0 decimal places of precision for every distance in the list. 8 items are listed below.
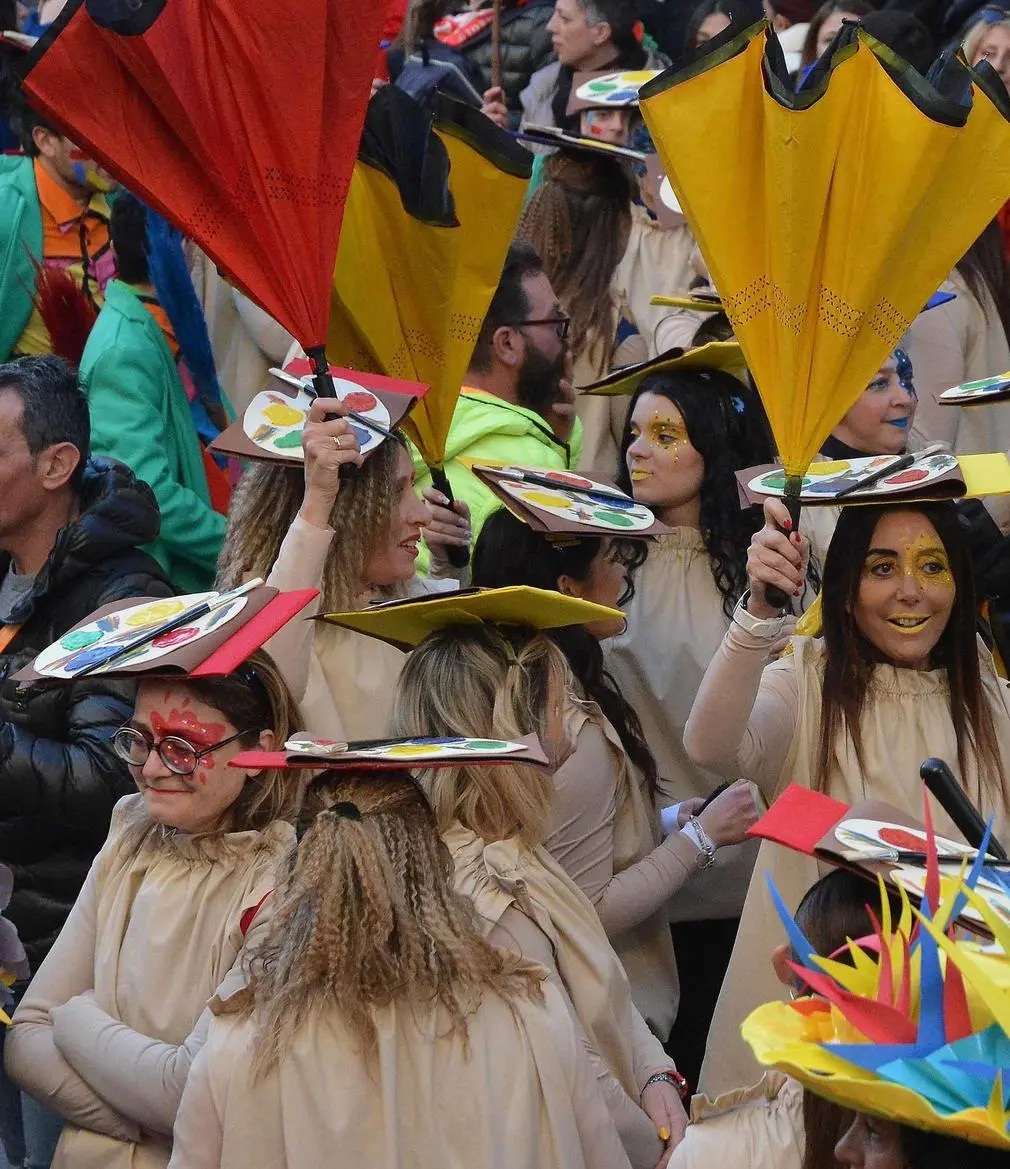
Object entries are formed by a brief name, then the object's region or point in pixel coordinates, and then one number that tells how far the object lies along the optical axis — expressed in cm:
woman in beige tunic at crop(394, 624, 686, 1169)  646
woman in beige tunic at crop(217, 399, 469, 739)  789
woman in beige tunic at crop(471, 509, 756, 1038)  759
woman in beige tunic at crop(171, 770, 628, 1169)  556
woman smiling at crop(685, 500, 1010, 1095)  757
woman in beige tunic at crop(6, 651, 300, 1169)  649
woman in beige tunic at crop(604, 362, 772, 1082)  921
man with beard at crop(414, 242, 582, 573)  1001
